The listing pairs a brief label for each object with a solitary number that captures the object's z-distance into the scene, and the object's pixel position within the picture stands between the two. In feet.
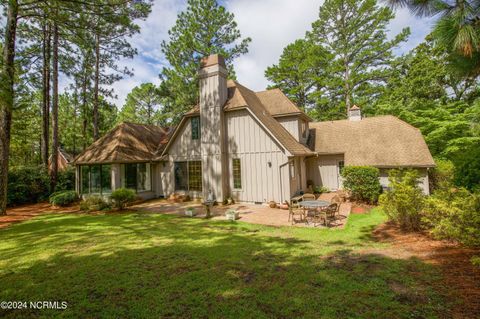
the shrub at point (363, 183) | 41.01
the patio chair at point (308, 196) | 38.52
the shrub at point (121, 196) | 42.32
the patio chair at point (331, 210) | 29.62
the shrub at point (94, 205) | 43.37
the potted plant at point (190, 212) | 37.06
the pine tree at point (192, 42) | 72.33
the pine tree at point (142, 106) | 116.67
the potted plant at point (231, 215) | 33.64
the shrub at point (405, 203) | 24.88
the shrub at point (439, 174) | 47.39
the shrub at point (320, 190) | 54.80
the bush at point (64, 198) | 47.98
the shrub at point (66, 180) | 58.20
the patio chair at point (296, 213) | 32.23
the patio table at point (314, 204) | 30.07
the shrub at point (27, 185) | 51.67
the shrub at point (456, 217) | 17.98
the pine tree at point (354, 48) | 78.79
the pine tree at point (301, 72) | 89.04
